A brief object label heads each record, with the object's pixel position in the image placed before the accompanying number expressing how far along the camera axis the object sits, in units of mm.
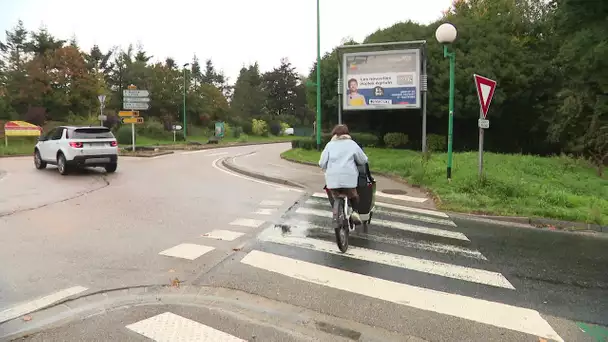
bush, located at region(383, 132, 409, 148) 26344
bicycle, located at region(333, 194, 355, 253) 6184
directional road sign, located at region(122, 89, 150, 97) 26788
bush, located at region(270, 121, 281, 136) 71500
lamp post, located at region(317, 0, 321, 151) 23258
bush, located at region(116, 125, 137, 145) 40031
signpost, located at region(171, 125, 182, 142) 44125
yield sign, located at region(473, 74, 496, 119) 10852
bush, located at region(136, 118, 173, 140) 48062
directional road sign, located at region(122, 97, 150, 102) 26714
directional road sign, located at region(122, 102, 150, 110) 26794
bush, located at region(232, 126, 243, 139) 58094
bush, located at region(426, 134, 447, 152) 25406
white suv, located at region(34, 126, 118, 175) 15156
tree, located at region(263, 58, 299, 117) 87250
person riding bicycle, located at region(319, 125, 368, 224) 6316
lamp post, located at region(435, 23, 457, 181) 11766
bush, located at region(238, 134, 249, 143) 48412
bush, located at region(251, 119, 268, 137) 64562
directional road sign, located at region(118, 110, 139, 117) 26642
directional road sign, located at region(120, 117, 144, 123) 26514
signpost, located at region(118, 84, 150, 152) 26672
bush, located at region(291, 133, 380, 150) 25034
